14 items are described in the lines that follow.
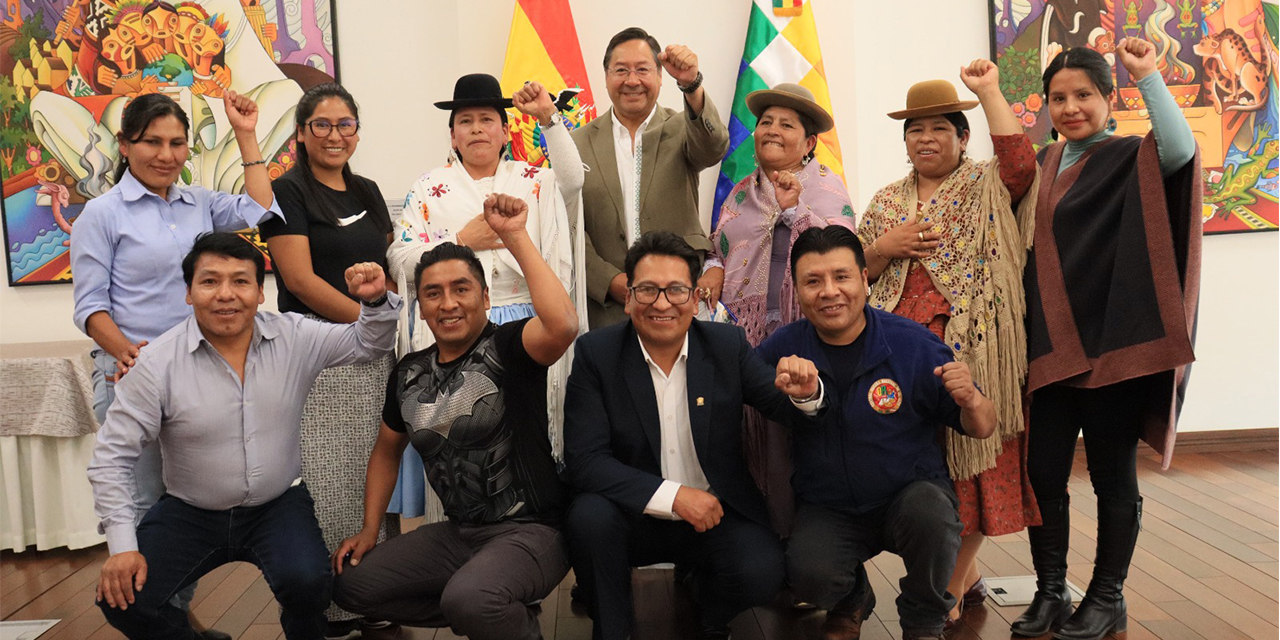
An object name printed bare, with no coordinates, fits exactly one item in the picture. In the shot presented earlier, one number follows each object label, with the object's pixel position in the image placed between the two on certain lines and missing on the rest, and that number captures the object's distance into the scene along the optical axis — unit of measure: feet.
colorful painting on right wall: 15.11
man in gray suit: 9.56
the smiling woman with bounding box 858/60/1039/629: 8.34
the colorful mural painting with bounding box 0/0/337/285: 14.29
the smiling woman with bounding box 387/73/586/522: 8.86
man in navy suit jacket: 7.52
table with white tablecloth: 11.94
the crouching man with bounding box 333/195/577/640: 7.43
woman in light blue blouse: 8.16
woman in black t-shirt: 8.77
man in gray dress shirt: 7.34
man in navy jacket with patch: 7.55
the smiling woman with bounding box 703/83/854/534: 9.32
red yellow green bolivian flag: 13.35
